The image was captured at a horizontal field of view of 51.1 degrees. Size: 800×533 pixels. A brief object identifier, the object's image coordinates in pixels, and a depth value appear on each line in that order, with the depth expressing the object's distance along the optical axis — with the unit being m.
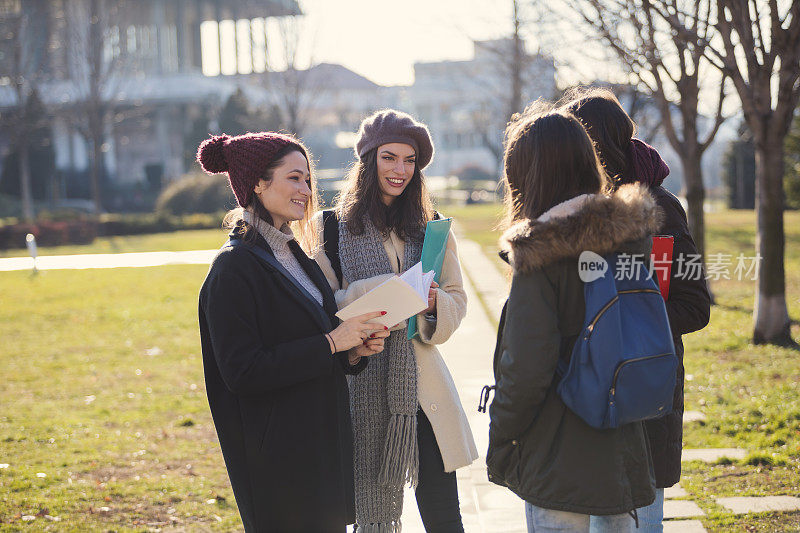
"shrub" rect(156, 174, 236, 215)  33.81
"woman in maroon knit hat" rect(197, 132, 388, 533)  2.63
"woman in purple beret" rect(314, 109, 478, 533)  3.29
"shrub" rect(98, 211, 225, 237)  29.44
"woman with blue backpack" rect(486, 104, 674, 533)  2.41
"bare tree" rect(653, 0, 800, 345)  7.89
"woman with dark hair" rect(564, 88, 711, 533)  2.88
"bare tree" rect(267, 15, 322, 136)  30.94
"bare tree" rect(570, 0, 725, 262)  9.16
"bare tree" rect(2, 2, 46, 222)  31.09
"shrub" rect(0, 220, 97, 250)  25.39
